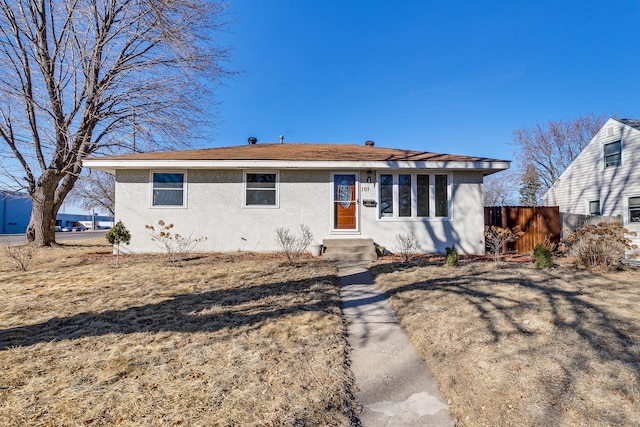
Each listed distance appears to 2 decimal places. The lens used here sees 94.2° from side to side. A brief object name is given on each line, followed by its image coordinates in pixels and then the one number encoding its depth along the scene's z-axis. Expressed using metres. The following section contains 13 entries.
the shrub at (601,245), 6.03
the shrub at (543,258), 6.47
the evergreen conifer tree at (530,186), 29.66
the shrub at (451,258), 6.73
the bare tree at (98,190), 22.31
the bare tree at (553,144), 28.02
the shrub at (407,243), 9.22
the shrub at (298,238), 8.98
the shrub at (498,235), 7.42
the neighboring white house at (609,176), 13.70
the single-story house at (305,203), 9.34
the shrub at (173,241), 9.20
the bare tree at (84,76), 10.32
